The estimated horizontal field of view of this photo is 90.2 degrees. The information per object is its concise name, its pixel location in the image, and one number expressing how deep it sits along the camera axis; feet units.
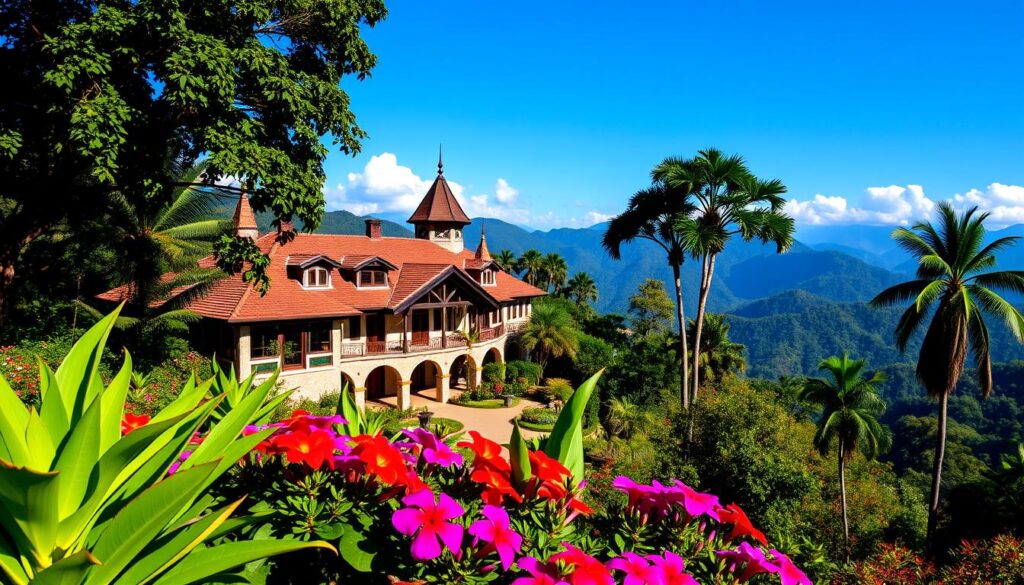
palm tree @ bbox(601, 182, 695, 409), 55.88
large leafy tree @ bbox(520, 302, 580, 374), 97.66
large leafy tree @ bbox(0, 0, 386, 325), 30.01
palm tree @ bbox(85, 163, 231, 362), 44.86
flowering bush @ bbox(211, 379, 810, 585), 5.63
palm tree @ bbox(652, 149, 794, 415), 51.91
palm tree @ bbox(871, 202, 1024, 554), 42.63
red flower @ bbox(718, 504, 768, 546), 6.99
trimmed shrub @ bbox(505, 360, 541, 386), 97.09
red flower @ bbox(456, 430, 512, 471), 7.10
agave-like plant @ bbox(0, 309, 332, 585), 4.42
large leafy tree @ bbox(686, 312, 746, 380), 104.88
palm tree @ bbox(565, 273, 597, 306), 179.11
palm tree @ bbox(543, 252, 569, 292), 172.89
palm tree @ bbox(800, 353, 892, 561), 61.62
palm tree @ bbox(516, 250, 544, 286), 171.94
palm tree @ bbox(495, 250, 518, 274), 173.37
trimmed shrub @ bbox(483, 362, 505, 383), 94.00
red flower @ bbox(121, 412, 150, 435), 8.33
